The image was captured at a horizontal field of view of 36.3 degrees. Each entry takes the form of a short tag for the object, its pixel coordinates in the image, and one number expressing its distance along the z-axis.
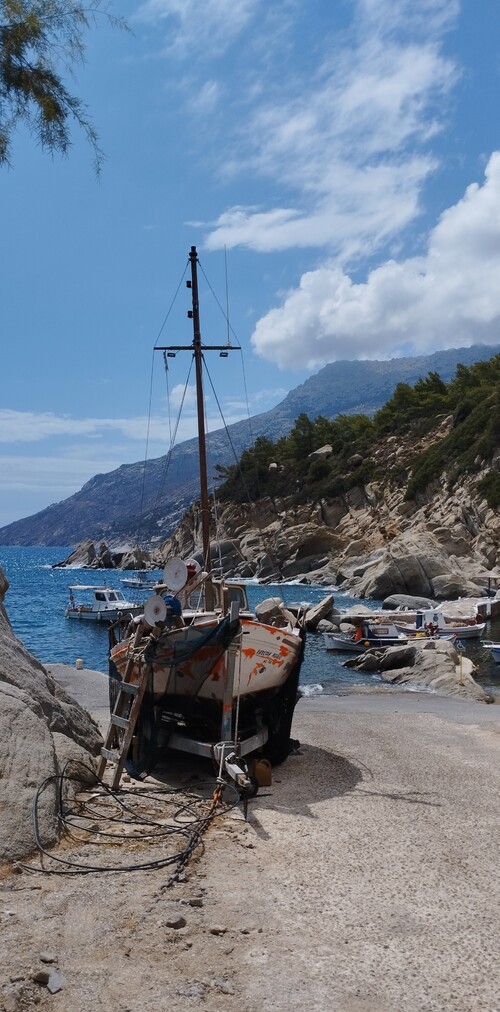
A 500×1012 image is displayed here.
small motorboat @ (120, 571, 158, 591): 70.56
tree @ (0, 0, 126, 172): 6.96
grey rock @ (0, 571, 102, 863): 6.82
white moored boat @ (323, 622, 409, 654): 33.12
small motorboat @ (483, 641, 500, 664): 29.62
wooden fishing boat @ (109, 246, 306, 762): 10.24
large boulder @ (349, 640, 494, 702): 22.67
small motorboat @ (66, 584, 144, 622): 49.75
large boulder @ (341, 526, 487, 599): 54.25
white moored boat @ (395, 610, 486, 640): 34.53
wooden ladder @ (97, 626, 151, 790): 9.44
